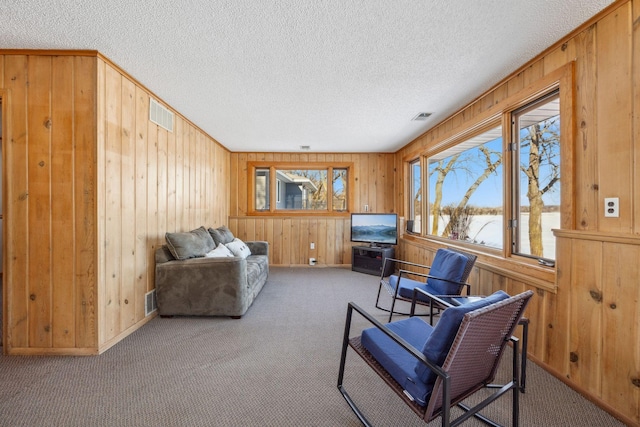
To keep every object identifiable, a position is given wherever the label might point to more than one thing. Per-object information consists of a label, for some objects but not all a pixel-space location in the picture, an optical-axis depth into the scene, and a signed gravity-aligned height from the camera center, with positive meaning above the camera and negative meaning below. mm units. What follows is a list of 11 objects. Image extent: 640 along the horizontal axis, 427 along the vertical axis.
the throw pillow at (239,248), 3890 -540
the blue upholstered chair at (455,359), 1123 -684
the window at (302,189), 5746 +496
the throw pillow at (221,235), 3975 -362
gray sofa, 2918 -814
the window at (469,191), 2943 +270
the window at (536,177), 2195 +299
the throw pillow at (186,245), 3049 -386
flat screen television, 5020 -324
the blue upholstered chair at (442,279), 2557 -663
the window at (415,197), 4759 +255
